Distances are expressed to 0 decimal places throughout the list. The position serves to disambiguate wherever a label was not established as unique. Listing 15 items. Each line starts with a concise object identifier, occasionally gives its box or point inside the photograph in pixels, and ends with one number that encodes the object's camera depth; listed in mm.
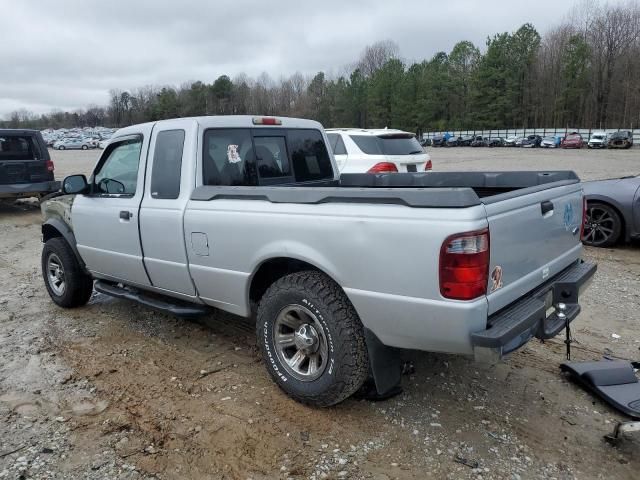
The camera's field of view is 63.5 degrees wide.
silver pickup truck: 2738
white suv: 9529
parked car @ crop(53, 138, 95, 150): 60531
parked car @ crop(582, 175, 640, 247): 7551
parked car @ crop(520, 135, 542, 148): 53981
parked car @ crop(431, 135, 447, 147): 65125
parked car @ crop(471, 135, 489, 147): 61044
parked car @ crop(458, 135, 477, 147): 63038
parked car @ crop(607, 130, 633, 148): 45562
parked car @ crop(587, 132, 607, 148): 47125
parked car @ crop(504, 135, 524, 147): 56694
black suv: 11898
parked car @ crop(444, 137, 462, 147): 63688
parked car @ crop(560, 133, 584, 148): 48419
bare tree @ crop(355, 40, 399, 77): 107562
